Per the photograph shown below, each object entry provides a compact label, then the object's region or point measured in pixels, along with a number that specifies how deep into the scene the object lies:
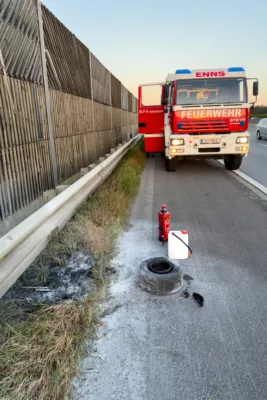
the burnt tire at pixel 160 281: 3.02
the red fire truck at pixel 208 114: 9.05
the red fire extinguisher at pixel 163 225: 4.19
